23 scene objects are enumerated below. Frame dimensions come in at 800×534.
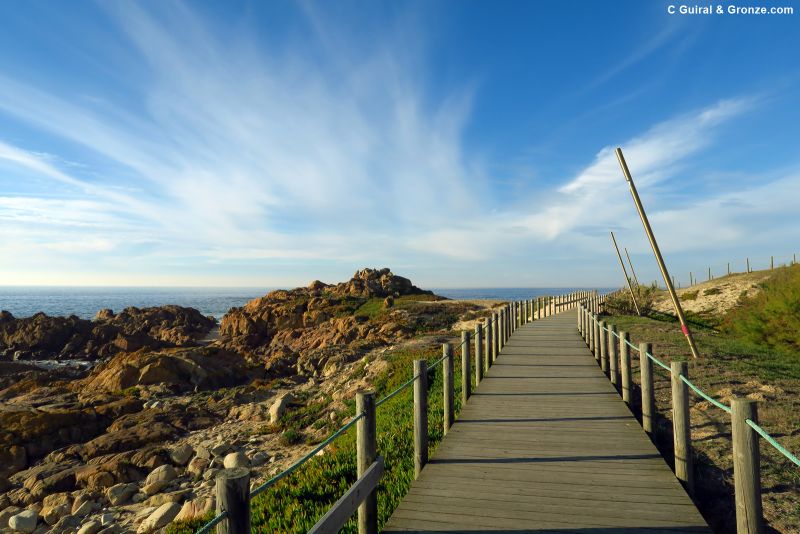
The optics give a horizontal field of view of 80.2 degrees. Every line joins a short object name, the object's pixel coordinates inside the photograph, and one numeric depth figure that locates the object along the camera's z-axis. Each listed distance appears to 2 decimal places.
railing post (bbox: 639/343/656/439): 6.95
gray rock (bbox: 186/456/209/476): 11.23
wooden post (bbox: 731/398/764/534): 3.74
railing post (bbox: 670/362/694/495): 5.30
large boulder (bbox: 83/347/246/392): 21.02
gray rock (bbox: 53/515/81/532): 8.92
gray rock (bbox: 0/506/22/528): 9.45
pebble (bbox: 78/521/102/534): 8.56
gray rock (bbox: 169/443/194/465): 11.88
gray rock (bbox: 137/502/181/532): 8.27
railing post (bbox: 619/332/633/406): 8.63
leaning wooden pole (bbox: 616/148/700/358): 14.50
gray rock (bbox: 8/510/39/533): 9.14
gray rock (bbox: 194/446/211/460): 11.94
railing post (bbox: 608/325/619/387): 10.27
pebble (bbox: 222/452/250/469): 11.07
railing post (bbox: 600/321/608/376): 11.95
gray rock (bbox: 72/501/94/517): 9.49
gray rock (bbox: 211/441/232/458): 11.99
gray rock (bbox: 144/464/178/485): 10.68
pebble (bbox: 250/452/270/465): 11.36
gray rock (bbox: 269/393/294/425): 15.17
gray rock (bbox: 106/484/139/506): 9.96
